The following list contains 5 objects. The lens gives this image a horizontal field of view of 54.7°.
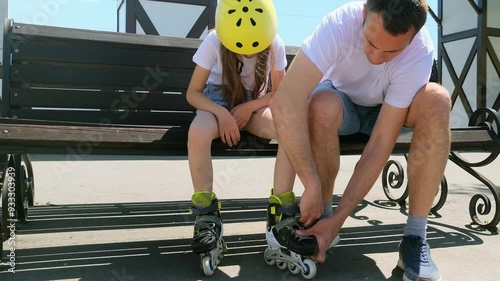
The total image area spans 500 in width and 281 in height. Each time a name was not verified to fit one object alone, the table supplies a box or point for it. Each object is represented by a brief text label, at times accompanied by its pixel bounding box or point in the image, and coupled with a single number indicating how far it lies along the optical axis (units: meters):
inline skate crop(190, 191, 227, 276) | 1.85
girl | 2.00
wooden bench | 2.43
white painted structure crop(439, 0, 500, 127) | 10.25
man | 1.80
